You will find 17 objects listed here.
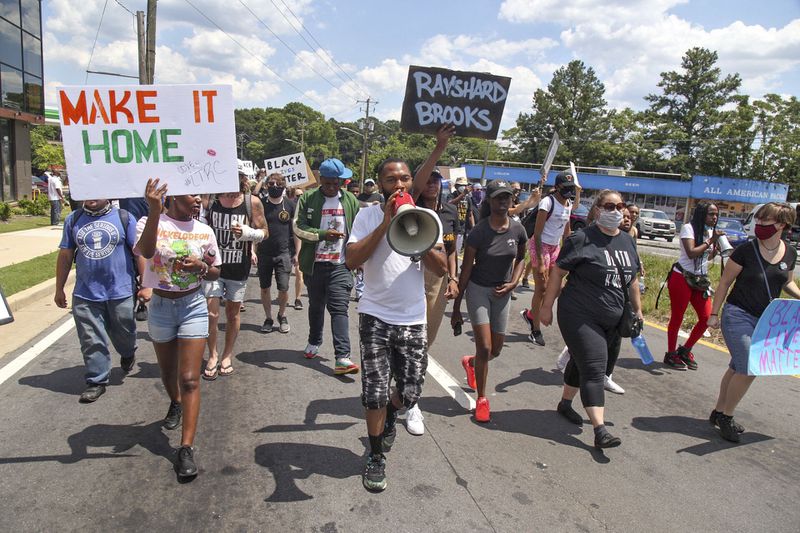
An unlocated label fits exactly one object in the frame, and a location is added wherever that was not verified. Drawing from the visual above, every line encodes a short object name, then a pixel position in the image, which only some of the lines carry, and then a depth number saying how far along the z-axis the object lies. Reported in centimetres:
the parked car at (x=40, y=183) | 3209
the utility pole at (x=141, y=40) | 1752
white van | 2147
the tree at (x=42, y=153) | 4235
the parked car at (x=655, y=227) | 3051
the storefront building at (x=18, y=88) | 2050
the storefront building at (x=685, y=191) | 4162
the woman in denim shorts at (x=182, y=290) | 339
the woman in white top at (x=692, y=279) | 580
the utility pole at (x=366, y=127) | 4959
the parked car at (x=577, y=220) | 1546
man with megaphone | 322
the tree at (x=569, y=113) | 6788
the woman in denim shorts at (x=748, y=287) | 420
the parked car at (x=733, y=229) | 2089
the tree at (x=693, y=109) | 5578
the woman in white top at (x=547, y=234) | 673
